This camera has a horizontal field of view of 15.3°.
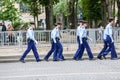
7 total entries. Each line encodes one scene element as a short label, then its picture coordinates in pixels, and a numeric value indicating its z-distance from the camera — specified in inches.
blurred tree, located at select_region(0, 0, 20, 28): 1519.4
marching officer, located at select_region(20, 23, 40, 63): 786.2
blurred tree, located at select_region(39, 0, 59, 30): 1270.9
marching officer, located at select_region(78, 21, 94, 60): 812.0
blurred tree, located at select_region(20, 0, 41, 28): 1432.1
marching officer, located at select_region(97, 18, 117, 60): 808.9
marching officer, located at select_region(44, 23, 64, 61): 811.4
